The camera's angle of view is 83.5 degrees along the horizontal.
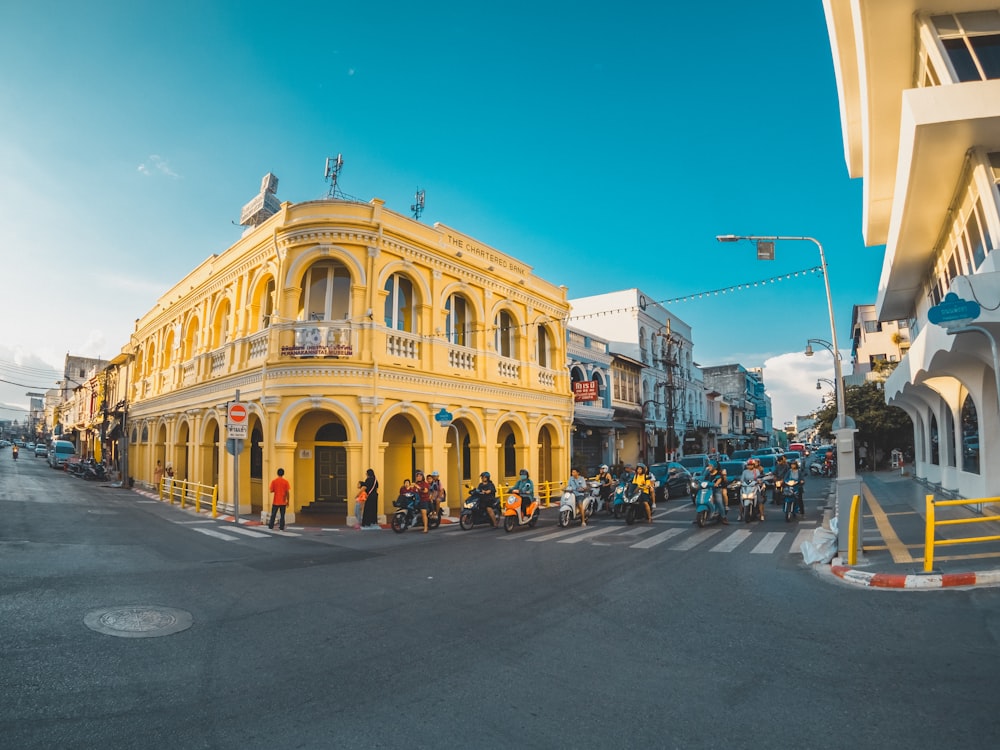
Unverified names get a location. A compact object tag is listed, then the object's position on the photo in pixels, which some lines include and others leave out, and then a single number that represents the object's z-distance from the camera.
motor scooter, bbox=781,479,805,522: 15.17
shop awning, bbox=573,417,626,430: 28.08
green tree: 36.19
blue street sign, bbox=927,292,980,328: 7.79
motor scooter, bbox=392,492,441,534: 14.86
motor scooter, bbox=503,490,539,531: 15.11
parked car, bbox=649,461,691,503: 23.28
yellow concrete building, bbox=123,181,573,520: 16.11
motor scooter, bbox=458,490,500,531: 15.61
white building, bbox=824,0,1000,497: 9.10
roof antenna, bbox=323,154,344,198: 20.19
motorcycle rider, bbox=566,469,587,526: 16.00
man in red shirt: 14.77
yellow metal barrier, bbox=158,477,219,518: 18.92
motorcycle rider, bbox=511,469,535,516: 15.65
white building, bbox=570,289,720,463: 39.33
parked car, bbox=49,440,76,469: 46.03
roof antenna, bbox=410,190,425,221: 21.52
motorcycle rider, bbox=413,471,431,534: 15.34
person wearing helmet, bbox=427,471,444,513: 15.67
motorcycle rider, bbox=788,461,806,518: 15.21
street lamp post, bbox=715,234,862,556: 9.21
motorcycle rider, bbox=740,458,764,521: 15.34
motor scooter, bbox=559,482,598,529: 15.51
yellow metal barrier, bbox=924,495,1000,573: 7.56
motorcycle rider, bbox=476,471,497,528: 15.88
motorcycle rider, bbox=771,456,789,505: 18.33
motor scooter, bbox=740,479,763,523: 15.07
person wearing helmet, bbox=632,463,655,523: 16.06
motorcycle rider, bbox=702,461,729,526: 14.67
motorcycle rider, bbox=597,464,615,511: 18.11
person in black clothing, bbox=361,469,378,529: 15.32
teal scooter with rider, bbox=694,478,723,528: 14.56
